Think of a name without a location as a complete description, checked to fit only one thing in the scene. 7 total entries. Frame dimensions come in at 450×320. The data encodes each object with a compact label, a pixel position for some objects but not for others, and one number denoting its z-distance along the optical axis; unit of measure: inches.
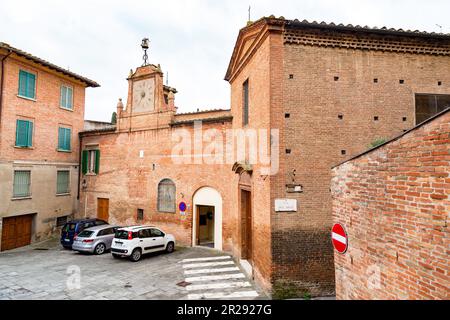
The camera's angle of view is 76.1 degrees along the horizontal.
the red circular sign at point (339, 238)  215.8
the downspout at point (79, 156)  786.2
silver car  540.7
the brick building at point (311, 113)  345.1
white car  486.0
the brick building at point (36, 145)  600.7
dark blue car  593.9
